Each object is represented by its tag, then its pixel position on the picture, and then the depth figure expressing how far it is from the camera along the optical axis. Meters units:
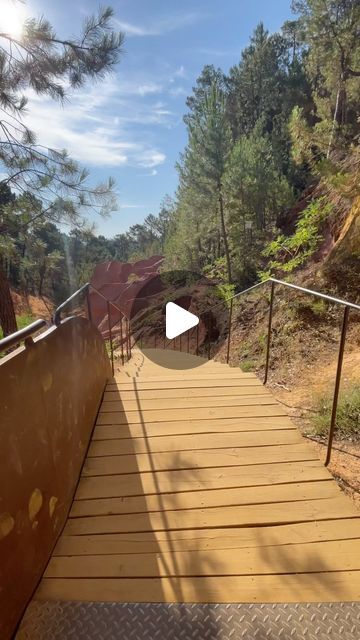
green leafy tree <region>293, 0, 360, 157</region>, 11.48
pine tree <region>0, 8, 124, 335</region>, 4.53
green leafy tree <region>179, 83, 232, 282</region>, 13.11
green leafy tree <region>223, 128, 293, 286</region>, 15.07
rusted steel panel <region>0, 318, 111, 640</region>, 1.10
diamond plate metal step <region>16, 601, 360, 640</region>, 1.07
